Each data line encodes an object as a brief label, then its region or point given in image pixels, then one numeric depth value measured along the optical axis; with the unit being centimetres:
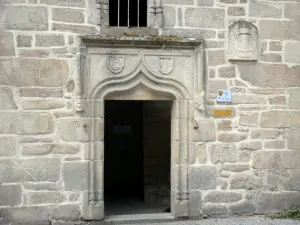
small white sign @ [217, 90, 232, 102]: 586
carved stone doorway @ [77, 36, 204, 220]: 558
